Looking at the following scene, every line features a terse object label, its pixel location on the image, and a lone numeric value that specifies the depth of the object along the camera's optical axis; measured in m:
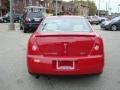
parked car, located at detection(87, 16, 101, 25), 24.00
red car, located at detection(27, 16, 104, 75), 3.18
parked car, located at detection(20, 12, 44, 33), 11.68
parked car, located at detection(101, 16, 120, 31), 13.89
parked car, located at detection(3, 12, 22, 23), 25.15
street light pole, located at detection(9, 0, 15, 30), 13.16
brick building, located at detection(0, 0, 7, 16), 30.57
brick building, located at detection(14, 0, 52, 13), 34.70
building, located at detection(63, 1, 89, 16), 55.73
